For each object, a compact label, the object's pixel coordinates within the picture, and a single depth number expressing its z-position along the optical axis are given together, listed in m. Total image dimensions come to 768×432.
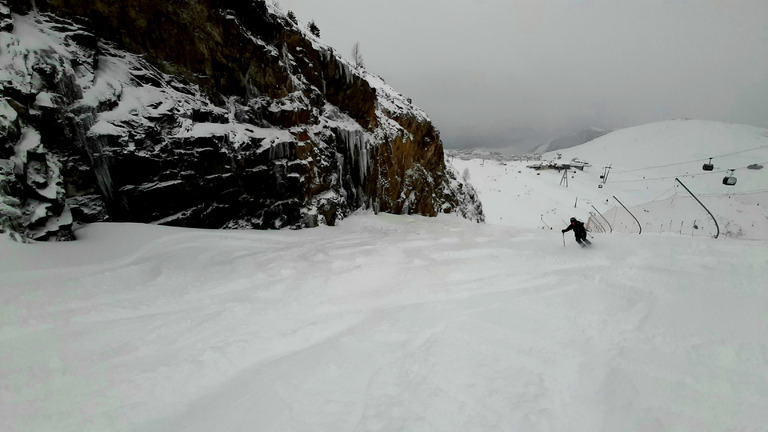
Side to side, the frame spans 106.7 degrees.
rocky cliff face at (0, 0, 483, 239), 7.32
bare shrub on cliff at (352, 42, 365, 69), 28.98
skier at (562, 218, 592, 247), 9.43
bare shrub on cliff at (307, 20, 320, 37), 18.04
